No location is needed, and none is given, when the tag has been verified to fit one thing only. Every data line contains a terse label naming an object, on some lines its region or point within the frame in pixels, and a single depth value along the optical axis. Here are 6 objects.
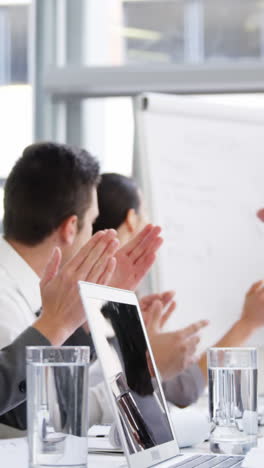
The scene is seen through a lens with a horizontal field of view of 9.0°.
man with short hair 3.10
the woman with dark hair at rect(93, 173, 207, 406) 3.11
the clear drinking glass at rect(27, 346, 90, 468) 1.98
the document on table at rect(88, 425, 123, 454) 2.25
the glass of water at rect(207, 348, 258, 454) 2.22
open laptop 2.04
